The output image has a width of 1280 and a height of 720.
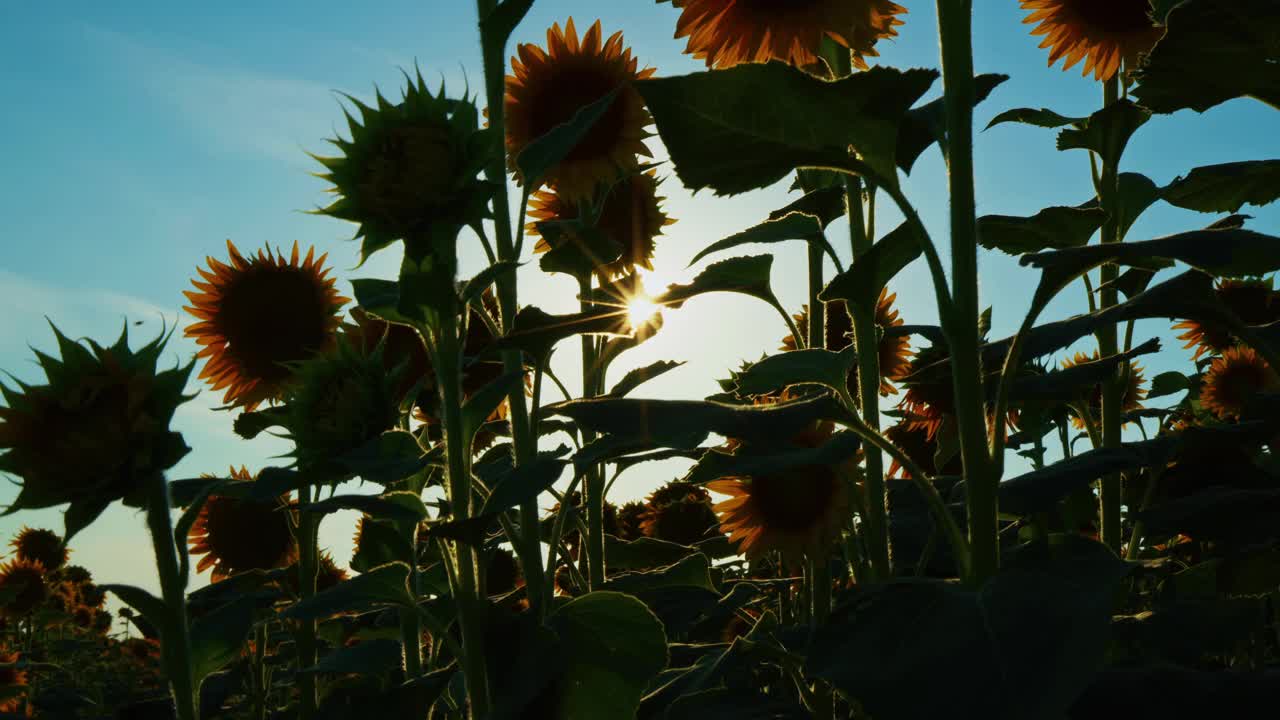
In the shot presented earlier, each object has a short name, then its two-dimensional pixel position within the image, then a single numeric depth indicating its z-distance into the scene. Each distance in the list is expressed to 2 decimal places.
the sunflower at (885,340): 3.09
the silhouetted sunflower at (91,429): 1.25
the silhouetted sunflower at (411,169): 1.32
